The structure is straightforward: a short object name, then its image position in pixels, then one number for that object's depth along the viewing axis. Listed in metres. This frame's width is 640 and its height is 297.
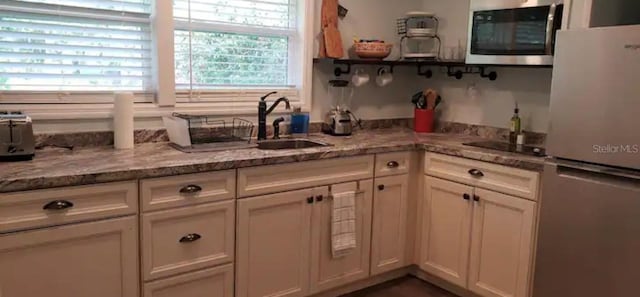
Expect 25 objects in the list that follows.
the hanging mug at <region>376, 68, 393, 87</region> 3.54
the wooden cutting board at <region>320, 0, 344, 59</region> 3.27
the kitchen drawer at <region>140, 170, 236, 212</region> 2.16
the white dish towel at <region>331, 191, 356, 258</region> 2.78
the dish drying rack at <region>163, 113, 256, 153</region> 2.56
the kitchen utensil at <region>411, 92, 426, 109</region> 3.64
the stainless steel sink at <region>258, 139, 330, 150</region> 2.97
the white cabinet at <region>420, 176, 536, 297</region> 2.65
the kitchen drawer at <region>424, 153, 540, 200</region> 2.58
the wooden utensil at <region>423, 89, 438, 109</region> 3.65
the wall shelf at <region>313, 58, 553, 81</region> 3.32
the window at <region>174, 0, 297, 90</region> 2.89
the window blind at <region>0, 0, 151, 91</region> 2.39
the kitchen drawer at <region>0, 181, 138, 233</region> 1.86
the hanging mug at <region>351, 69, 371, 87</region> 3.41
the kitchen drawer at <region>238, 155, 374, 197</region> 2.46
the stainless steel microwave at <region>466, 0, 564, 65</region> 2.65
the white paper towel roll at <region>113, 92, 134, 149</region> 2.50
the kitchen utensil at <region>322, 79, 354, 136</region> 3.25
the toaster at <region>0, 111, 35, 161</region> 2.10
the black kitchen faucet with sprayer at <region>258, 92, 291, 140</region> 2.97
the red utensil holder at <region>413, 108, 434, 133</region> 3.61
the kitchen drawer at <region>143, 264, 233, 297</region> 2.25
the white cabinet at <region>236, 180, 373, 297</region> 2.50
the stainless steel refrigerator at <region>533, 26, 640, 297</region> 2.10
